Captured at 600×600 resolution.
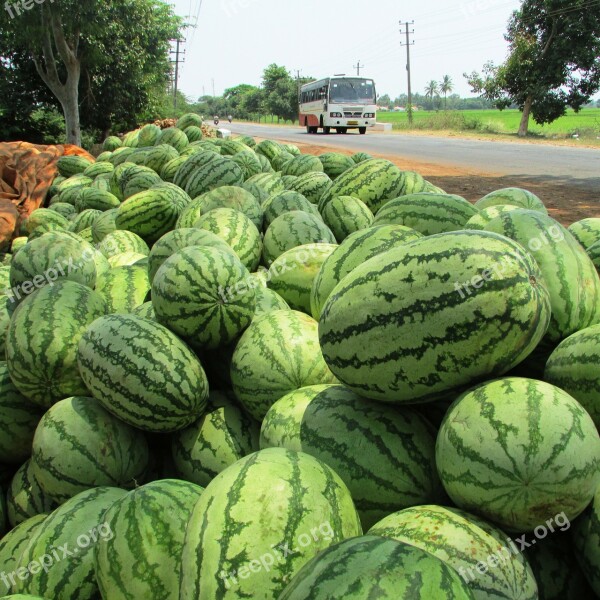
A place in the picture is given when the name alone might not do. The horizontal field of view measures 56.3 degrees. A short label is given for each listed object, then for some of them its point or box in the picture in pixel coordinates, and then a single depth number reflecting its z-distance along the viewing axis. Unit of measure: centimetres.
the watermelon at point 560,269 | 189
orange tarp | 643
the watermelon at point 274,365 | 222
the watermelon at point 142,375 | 211
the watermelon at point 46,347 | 234
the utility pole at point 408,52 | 4932
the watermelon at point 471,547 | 136
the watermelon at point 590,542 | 149
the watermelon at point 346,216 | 357
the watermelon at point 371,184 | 383
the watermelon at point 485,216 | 241
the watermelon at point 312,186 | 447
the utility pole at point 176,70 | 5166
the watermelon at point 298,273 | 285
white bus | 2891
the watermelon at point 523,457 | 143
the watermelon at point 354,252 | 234
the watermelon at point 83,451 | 214
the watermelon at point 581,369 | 165
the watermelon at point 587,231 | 260
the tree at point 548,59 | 2748
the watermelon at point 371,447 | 170
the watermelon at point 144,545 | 158
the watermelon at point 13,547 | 189
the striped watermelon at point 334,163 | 552
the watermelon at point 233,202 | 374
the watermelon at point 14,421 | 246
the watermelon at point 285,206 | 376
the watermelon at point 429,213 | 277
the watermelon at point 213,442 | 217
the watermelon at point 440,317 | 160
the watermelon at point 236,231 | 327
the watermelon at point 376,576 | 114
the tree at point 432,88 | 12088
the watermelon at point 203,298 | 233
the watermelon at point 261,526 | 134
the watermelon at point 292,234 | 329
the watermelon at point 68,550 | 176
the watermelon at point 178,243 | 283
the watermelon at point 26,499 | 231
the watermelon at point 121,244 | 384
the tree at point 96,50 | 1361
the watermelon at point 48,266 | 293
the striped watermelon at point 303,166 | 531
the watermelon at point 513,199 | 285
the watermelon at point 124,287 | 296
